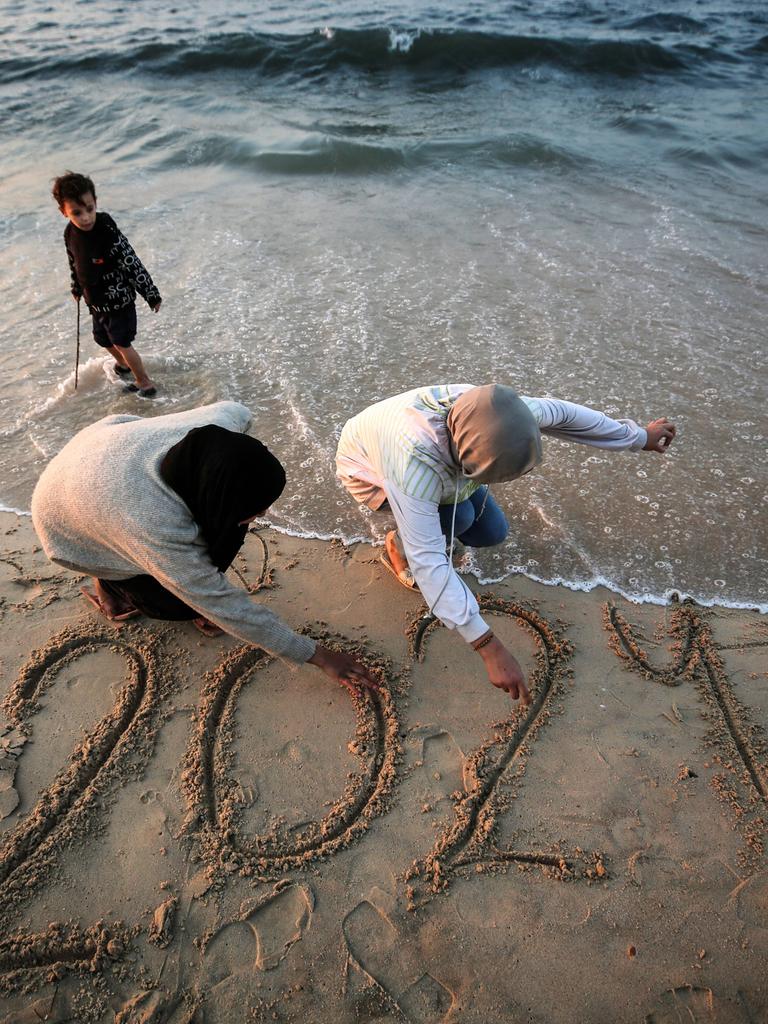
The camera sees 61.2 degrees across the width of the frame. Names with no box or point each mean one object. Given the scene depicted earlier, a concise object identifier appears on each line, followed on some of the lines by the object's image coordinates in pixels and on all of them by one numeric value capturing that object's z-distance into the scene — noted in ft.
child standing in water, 12.80
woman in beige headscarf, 6.89
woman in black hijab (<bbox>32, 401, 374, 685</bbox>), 7.06
